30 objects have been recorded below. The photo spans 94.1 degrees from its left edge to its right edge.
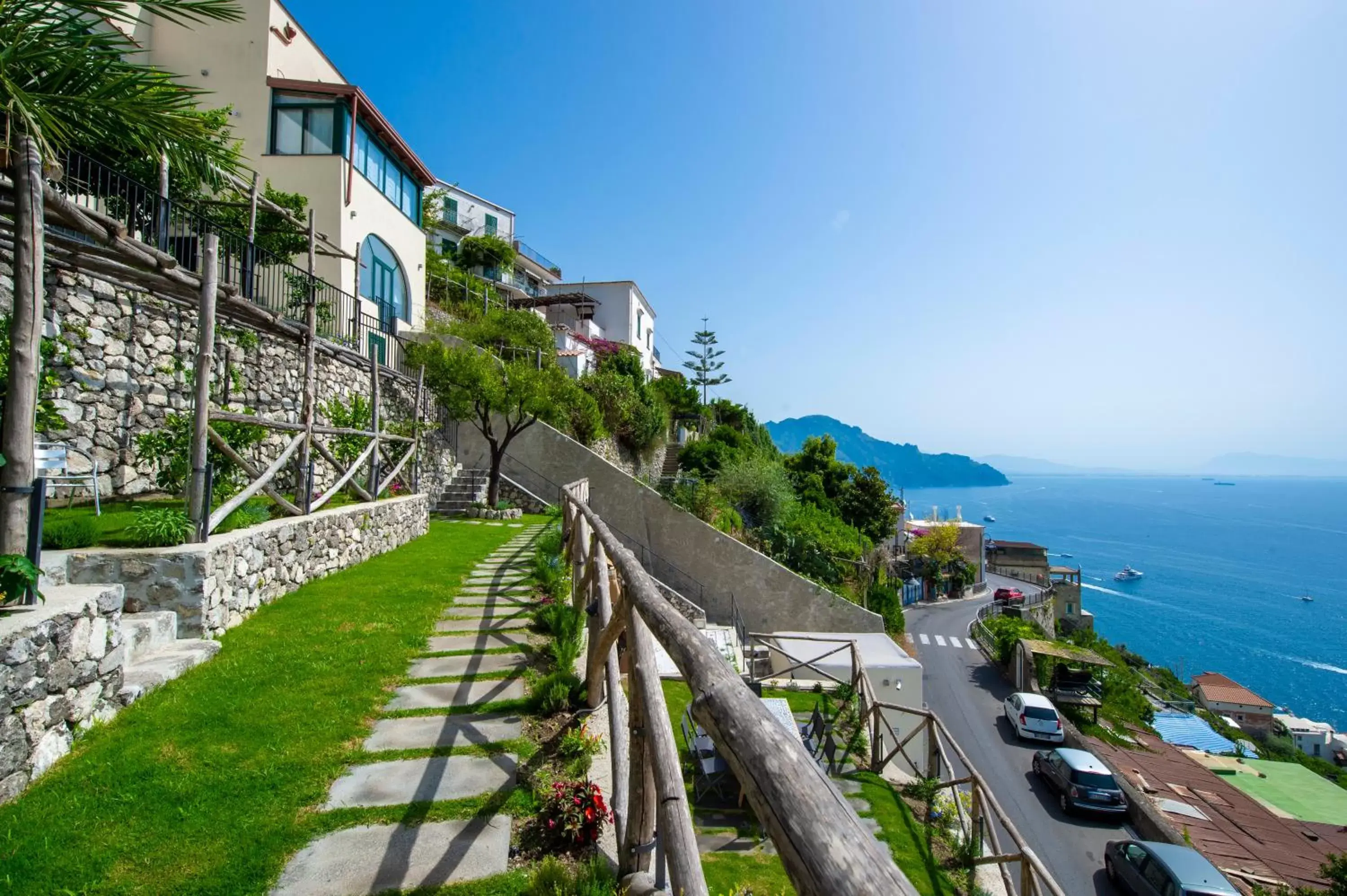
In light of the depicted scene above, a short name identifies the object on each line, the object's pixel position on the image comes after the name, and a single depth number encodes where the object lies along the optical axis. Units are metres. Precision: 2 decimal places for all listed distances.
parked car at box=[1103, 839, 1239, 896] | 10.15
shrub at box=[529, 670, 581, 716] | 4.57
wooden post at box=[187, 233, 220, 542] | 6.20
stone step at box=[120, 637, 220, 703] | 4.64
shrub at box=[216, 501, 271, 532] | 7.15
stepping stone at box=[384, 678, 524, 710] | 4.77
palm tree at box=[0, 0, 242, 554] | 4.51
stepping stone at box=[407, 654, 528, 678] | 5.42
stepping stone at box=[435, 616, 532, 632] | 6.66
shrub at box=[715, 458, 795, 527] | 25.44
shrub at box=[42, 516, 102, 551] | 5.60
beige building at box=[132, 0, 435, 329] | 15.84
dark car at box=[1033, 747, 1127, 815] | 14.54
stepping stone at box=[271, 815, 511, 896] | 2.78
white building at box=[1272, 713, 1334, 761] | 35.38
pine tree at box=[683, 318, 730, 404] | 61.88
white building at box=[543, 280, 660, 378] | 39.12
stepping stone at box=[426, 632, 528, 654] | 6.07
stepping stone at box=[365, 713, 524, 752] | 4.14
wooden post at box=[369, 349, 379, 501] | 11.37
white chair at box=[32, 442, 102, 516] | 6.95
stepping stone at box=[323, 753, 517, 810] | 3.49
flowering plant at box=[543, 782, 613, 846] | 3.07
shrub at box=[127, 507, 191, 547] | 5.94
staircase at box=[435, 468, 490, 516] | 17.72
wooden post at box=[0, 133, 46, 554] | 4.47
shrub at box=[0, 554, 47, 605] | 3.82
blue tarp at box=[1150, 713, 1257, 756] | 26.97
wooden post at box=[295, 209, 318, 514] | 8.95
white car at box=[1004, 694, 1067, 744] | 19.69
